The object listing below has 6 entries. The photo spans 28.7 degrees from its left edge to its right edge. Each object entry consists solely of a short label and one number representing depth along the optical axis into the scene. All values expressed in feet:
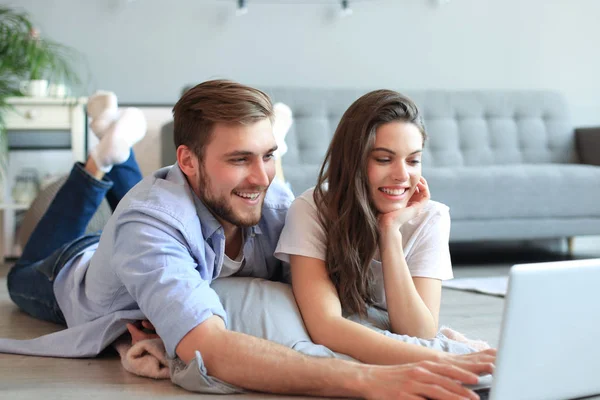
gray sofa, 10.96
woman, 6.32
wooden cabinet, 11.91
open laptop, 5.08
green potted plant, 11.95
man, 5.64
